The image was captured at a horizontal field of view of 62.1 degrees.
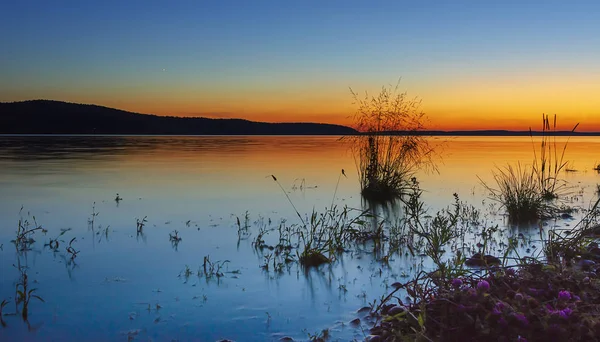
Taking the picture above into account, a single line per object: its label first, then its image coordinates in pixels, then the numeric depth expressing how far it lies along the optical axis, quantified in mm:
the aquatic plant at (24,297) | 5216
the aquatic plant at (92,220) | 9929
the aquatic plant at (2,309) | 4973
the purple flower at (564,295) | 3641
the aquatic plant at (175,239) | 8475
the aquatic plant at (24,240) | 7995
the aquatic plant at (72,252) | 7484
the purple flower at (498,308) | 3428
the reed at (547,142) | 9070
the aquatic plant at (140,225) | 9570
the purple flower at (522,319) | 3330
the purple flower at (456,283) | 3858
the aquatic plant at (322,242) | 7324
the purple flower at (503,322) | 3367
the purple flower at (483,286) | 3727
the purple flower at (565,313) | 3344
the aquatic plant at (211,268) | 6695
